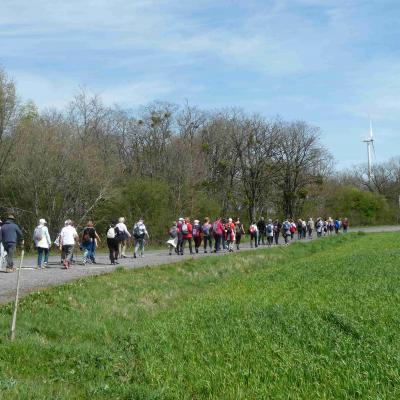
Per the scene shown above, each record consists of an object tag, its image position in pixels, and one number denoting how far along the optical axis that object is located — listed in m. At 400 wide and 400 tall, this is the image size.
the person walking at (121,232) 26.03
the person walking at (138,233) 28.75
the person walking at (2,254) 21.19
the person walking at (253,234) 40.16
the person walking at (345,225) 69.69
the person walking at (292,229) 49.87
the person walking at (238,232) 37.12
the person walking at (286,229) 47.64
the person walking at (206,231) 35.03
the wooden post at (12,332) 9.99
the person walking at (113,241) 25.41
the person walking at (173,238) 31.19
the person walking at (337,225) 67.81
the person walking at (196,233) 33.50
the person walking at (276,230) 45.56
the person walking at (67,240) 23.11
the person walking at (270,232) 41.91
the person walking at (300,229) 55.50
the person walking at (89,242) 24.68
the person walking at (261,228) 43.88
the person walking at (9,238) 20.59
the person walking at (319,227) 59.68
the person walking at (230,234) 34.81
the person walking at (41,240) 22.52
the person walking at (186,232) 31.58
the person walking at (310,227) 59.81
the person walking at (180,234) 31.30
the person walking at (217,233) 33.62
